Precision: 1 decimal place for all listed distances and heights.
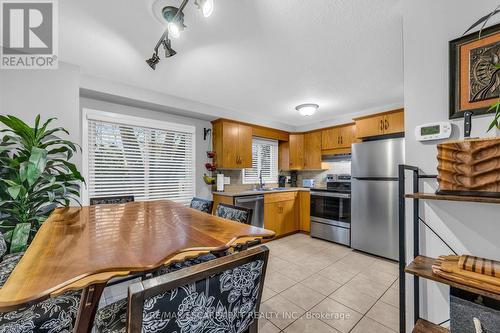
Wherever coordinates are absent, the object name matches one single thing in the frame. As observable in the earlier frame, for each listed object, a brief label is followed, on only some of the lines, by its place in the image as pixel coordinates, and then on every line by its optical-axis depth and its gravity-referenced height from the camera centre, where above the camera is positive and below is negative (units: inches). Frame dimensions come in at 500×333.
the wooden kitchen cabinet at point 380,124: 128.5 +26.8
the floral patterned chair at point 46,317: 34.4 -25.6
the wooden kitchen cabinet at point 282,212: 152.6 -34.8
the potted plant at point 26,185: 62.5 -5.5
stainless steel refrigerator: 116.3 -17.8
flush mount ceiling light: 131.6 +36.7
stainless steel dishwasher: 138.7 -26.2
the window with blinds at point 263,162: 178.7 +3.8
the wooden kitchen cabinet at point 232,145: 145.7 +15.6
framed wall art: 42.1 +19.4
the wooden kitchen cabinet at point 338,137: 157.2 +22.7
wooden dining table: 25.9 -14.2
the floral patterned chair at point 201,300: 22.4 -16.7
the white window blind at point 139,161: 109.9 +3.8
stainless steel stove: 138.8 -30.9
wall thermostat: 47.0 +7.9
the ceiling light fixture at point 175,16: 46.9 +37.1
